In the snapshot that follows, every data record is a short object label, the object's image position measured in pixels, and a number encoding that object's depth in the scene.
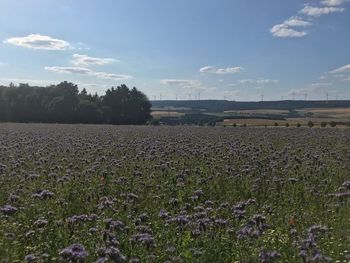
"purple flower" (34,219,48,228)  6.73
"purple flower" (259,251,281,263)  5.32
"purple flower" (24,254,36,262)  5.30
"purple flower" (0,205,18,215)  7.09
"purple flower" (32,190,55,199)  8.43
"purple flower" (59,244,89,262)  4.84
